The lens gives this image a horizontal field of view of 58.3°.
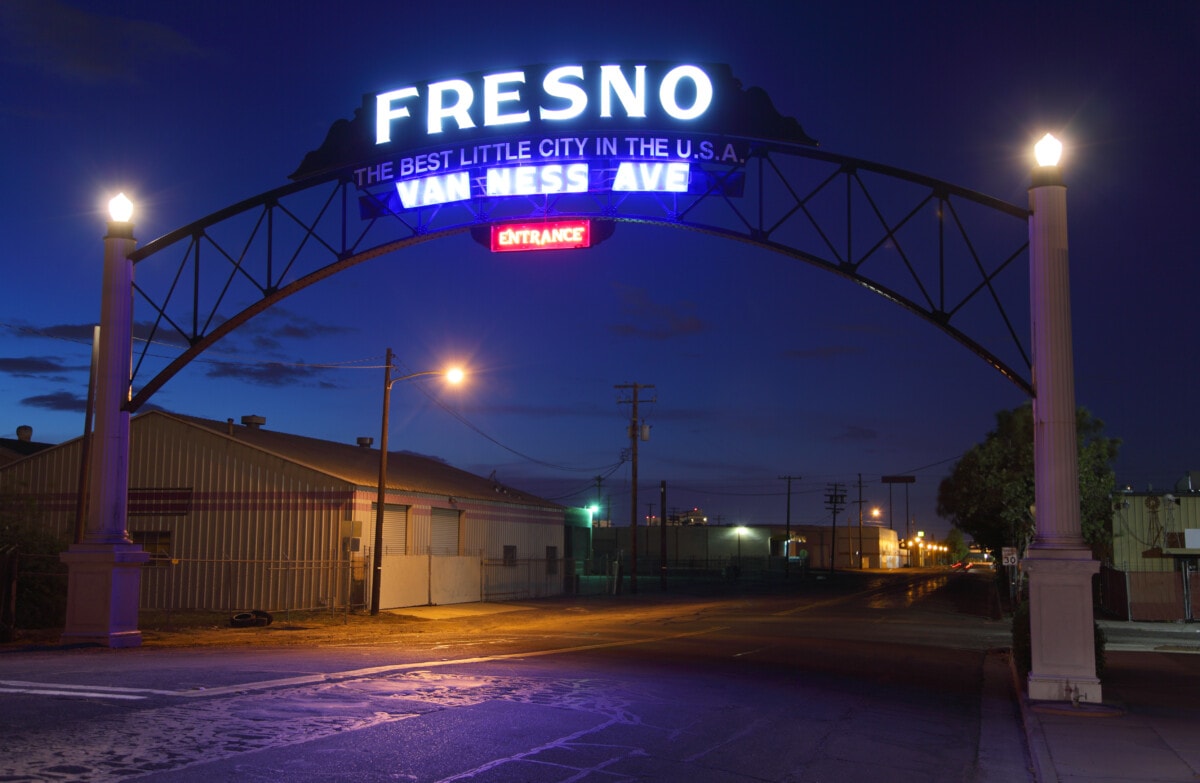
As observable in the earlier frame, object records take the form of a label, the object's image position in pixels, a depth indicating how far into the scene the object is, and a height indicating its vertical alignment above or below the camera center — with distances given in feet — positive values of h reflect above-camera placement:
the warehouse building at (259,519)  114.21 -0.02
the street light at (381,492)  105.29 +2.73
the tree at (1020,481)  124.36 +5.69
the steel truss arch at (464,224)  60.23 +18.42
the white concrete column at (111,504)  62.80 +0.80
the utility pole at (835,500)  412.81 +9.39
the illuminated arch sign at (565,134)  66.49 +24.14
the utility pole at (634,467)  176.24 +9.11
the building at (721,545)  331.98 -7.80
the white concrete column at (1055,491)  45.39 +1.57
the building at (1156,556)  116.06 -3.43
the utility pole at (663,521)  194.62 +0.35
